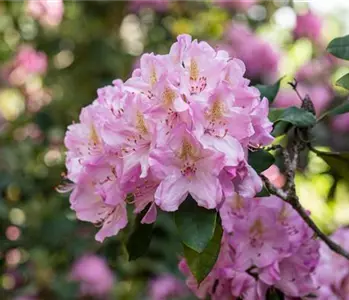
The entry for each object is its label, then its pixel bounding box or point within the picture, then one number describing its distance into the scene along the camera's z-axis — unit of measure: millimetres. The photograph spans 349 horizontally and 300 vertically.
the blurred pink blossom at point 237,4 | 2809
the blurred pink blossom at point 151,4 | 2662
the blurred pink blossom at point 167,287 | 2111
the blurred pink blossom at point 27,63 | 2799
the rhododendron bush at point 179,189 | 831
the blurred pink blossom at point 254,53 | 2629
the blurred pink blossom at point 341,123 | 2418
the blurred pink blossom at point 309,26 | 2771
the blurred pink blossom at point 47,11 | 2699
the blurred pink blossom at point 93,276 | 2188
